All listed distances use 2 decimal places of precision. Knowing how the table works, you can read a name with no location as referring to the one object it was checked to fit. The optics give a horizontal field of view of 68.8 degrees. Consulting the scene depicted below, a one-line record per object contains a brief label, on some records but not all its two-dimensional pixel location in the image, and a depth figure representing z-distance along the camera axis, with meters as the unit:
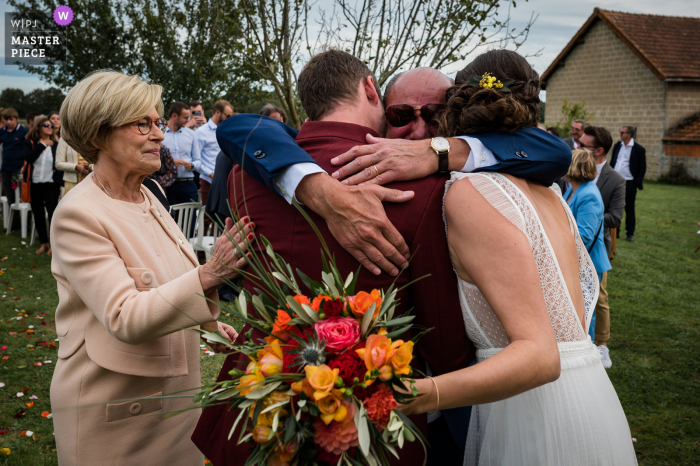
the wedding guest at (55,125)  10.38
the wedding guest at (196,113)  10.55
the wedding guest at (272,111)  7.86
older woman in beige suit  1.90
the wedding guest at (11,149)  11.34
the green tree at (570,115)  25.70
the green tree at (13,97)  23.73
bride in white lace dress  1.40
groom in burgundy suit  1.65
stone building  25.02
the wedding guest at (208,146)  9.21
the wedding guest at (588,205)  5.27
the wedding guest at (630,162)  12.98
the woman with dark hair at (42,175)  9.58
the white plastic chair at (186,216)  6.93
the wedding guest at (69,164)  8.62
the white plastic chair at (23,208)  10.55
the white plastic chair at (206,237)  6.82
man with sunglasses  1.60
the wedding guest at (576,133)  11.36
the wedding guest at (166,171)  7.20
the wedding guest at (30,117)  12.24
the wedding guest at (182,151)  8.83
